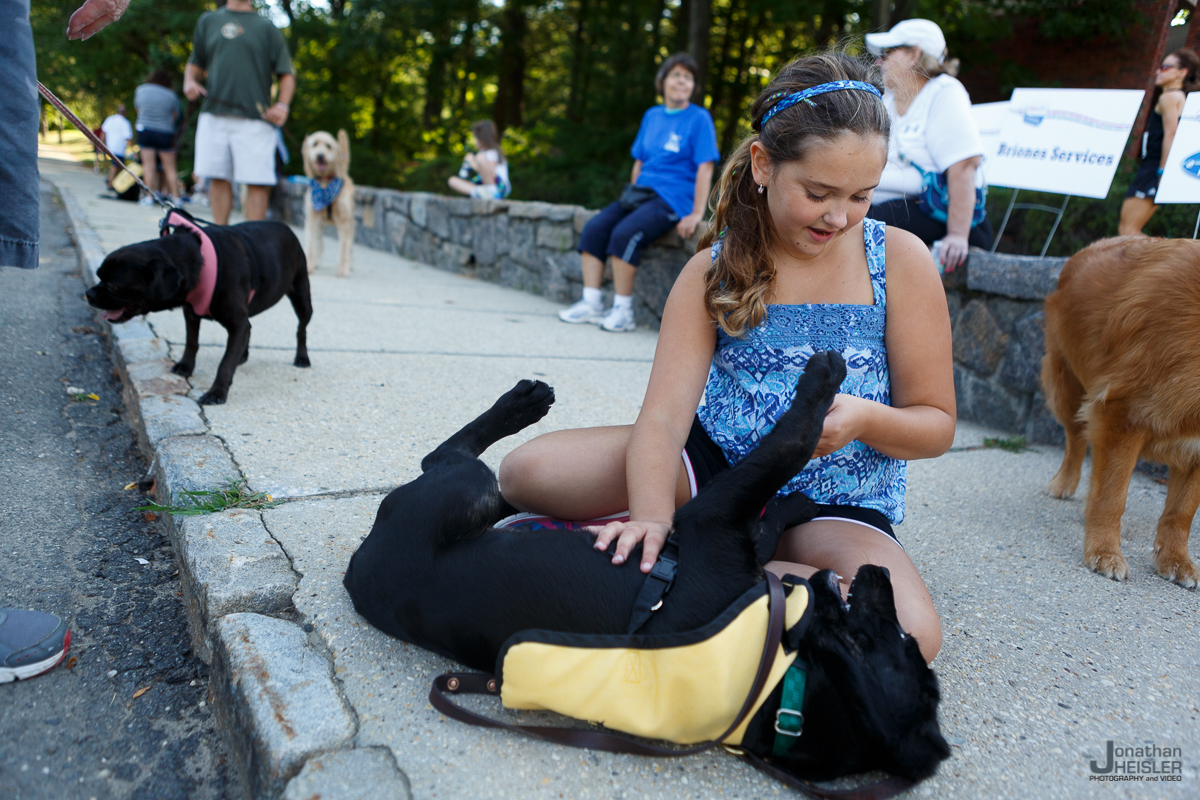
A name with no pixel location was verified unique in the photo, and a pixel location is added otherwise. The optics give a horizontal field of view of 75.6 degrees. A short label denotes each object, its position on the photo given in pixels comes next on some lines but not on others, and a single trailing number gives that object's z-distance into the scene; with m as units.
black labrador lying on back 1.28
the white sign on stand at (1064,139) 4.70
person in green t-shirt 6.05
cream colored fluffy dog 7.05
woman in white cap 3.68
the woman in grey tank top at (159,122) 11.32
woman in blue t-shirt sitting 5.34
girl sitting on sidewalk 1.73
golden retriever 2.28
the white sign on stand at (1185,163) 3.62
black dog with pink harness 2.98
